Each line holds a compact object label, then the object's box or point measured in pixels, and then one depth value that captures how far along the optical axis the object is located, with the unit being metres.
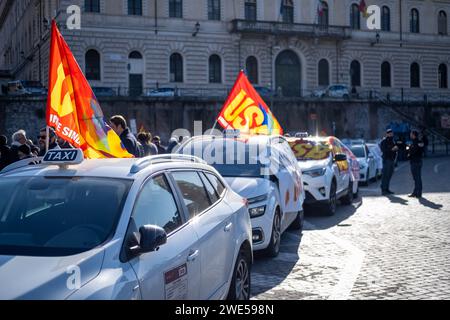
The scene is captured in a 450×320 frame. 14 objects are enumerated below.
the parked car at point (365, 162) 21.98
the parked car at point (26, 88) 40.06
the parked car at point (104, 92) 40.17
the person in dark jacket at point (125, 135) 9.82
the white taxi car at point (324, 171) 13.13
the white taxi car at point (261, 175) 8.70
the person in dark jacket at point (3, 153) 10.61
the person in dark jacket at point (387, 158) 17.91
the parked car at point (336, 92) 48.69
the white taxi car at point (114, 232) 3.63
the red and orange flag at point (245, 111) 14.64
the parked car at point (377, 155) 25.00
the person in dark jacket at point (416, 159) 17.02
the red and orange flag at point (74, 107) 8.07
